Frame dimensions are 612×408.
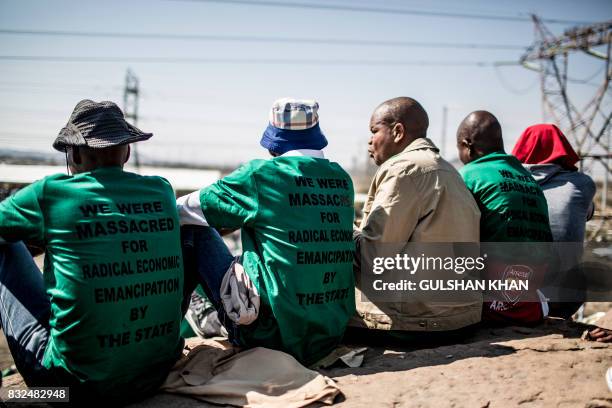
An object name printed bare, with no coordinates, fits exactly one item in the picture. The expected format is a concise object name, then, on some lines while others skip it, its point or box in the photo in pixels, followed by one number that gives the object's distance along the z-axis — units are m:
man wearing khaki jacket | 3.04
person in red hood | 4.20
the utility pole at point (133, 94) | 36.75
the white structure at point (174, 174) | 19.95
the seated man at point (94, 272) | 2.21
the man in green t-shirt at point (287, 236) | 2.65
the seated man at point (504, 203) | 3.49
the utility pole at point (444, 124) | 48.07
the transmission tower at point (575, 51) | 19.02
